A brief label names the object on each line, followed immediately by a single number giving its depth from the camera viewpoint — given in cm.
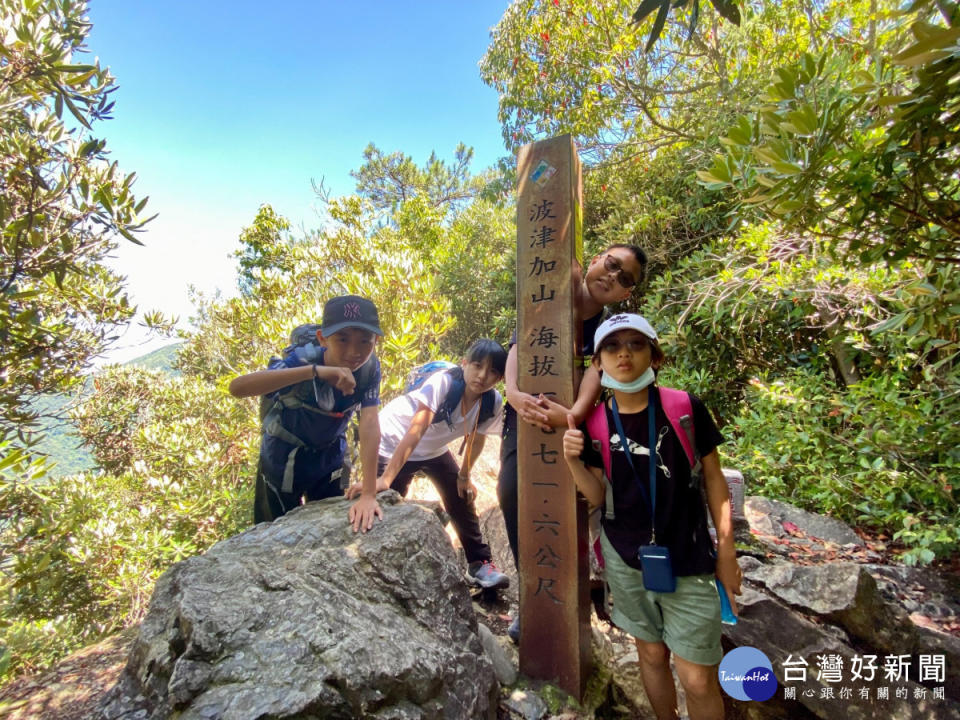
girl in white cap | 183
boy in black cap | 241
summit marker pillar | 247
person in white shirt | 300
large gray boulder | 159
